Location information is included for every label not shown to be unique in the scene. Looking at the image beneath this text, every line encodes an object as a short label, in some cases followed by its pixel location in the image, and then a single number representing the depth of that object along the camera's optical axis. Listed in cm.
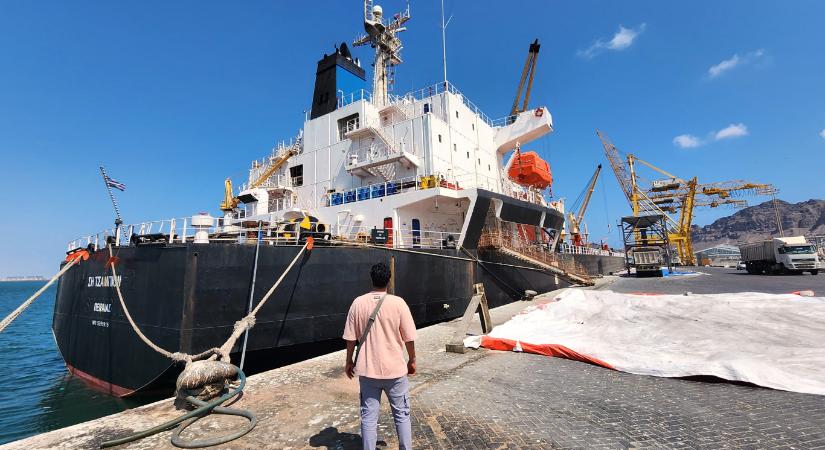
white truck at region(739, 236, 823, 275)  2509
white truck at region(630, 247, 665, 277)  3198
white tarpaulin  485
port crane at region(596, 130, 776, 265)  4950
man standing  282
